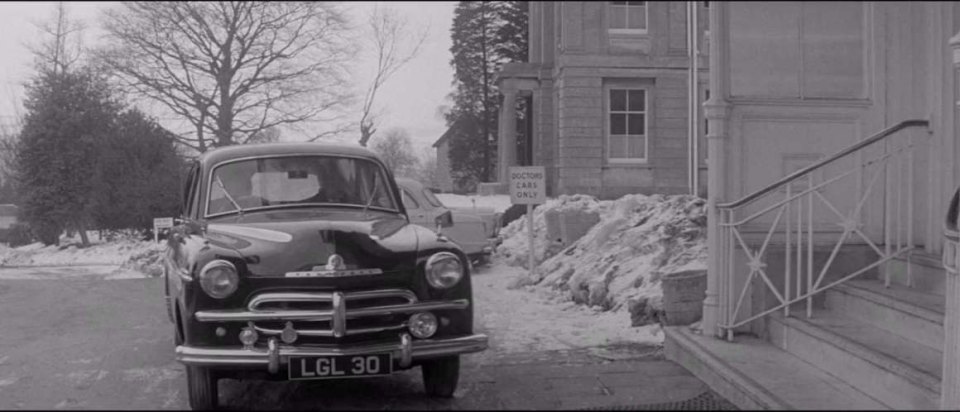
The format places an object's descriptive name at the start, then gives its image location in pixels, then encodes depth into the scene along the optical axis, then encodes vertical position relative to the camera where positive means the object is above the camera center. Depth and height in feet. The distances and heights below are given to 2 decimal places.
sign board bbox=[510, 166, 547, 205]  43.50 -0.41
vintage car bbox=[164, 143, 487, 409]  14.98 -2.11
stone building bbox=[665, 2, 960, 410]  19.54 +0.08
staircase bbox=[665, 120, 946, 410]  15.56 -2.84
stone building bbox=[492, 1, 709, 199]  43.96 +5.40
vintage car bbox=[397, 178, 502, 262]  39.91 -2.26
